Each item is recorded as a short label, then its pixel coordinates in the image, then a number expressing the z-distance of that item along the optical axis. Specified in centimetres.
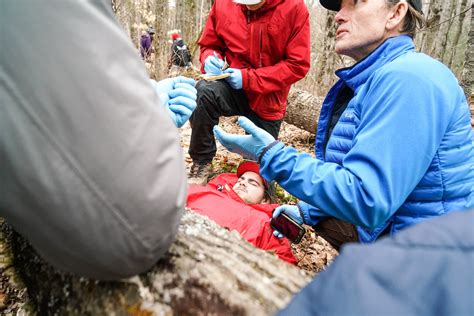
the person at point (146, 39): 1114
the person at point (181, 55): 735
